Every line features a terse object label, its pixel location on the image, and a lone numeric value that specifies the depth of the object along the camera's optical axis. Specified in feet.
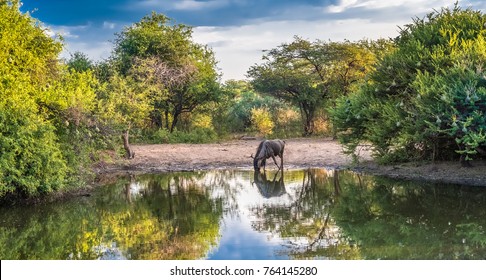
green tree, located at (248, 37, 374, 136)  118.93
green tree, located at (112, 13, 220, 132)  104.27
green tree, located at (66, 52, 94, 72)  105.29
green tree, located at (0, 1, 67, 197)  42.75
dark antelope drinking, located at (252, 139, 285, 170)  69.26
